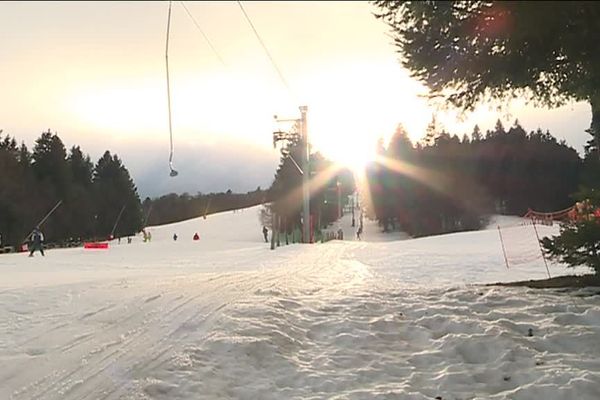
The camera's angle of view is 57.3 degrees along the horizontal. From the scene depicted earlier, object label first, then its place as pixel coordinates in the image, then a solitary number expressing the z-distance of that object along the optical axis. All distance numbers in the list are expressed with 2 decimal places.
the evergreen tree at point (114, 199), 75.56
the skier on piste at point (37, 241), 27.86
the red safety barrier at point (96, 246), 37.34
